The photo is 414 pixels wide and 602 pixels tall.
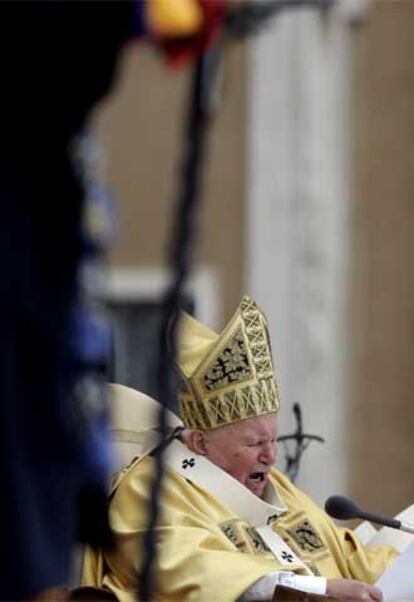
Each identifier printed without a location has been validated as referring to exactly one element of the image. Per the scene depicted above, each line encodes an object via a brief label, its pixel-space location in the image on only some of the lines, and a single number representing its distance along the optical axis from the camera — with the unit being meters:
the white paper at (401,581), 9.31
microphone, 9.35
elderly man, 8.87
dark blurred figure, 5.80
